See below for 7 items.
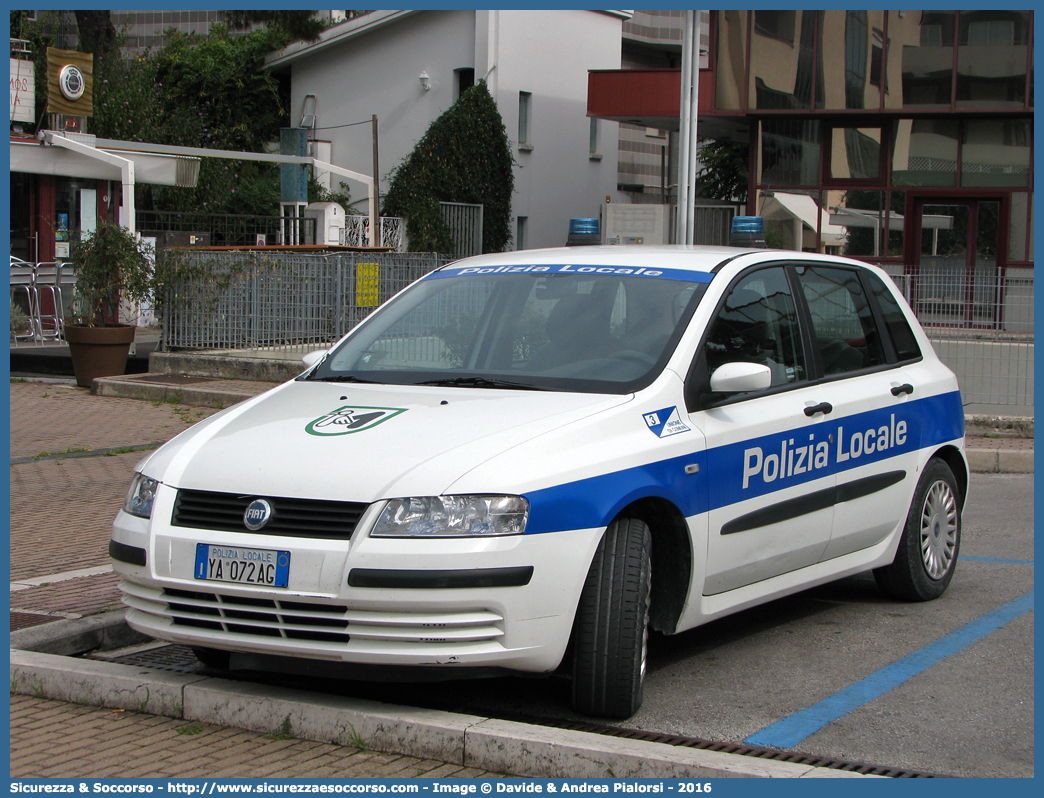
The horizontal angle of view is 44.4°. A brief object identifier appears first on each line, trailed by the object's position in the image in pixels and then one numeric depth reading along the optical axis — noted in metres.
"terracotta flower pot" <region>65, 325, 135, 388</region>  15.90
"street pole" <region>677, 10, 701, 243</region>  14.23
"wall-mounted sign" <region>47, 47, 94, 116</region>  20.64
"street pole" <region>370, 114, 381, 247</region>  27.14
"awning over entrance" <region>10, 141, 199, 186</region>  19.80
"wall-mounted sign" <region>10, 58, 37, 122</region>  21.25
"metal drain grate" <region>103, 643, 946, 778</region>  4.14
